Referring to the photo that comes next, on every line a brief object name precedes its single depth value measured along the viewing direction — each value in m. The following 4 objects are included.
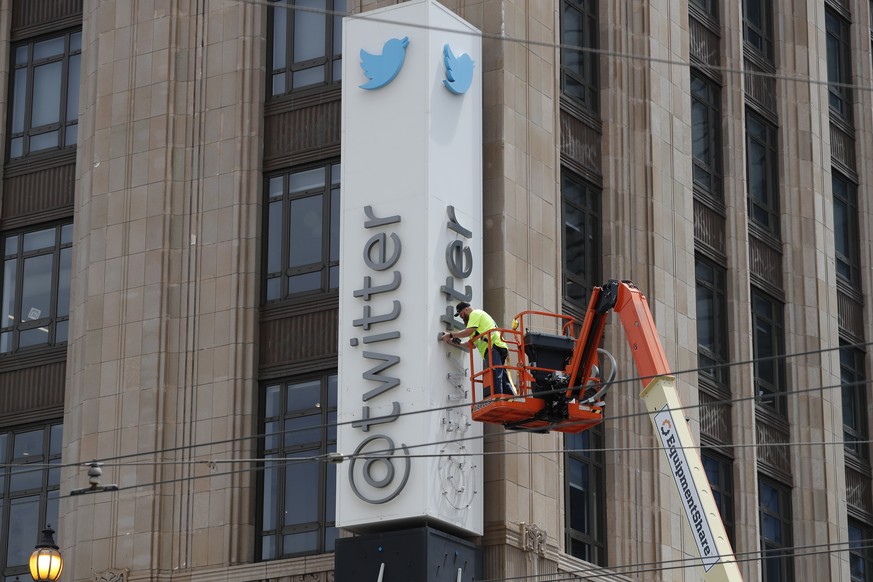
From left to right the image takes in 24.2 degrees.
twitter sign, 34.97
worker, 33.41
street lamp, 29.14
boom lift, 31.47
